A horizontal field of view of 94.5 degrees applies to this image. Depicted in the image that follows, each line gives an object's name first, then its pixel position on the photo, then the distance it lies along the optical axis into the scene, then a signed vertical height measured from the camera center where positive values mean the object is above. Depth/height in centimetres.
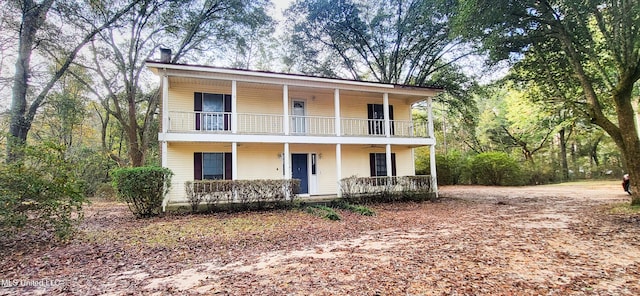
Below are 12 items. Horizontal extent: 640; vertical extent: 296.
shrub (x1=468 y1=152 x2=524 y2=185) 2241 -31
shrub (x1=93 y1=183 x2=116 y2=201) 1925 -103
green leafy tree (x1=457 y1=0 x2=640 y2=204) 891 +438
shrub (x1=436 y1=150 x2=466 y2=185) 2444 -21
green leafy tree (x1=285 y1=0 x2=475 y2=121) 1886 +846
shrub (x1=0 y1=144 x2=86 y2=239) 563 -27
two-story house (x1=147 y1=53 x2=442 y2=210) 1132 +195
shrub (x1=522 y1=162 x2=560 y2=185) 2303 -83
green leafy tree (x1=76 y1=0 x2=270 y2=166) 1593 +774
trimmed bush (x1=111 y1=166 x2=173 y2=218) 921 -36
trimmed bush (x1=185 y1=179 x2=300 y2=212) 1025 -70
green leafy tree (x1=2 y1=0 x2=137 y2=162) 1158 +617
